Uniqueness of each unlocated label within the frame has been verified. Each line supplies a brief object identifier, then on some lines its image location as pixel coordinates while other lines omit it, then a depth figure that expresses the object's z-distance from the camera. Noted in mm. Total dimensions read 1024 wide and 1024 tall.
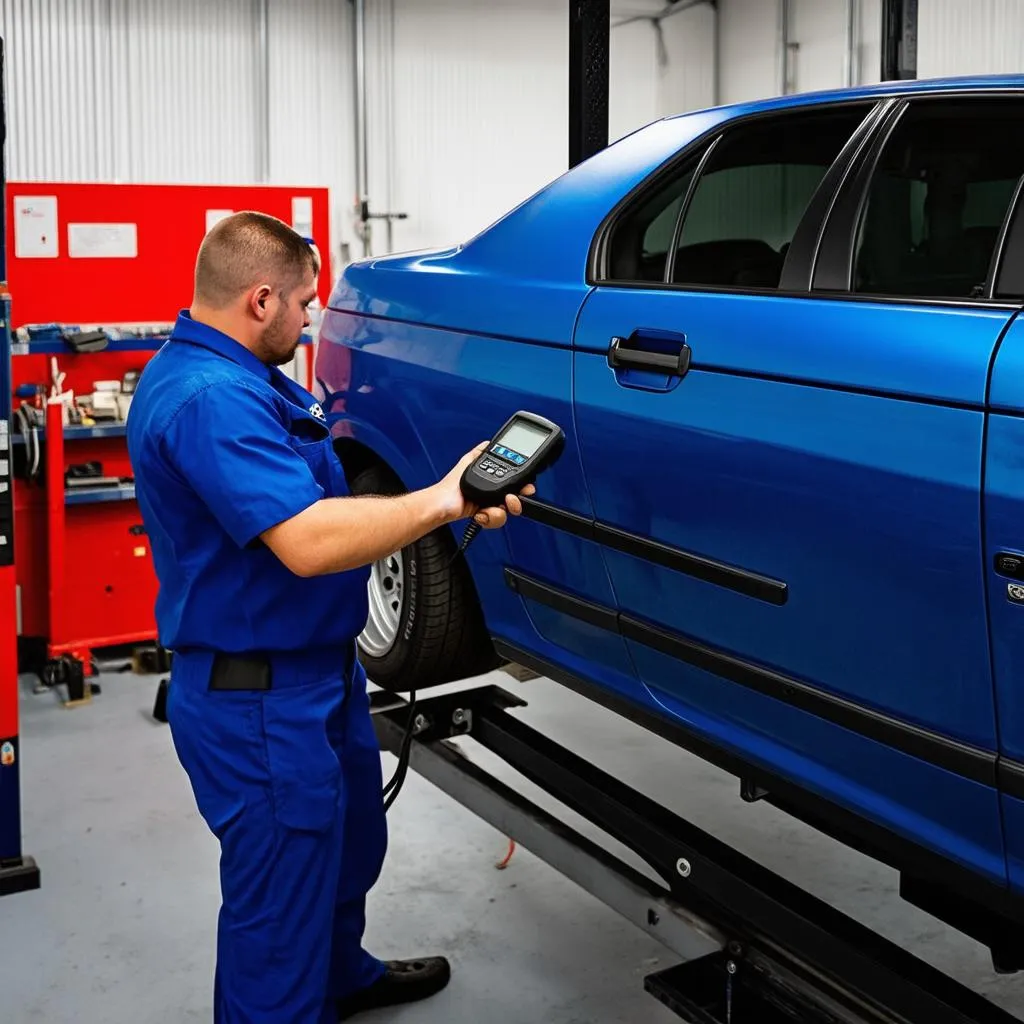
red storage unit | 5520
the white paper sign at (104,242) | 5777
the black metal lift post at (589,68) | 3678
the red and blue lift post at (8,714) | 3525
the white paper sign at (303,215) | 6168
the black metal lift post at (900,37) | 3451
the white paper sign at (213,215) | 5969
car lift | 2072
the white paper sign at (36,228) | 5641
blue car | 1698
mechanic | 2277
